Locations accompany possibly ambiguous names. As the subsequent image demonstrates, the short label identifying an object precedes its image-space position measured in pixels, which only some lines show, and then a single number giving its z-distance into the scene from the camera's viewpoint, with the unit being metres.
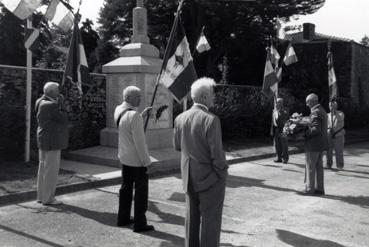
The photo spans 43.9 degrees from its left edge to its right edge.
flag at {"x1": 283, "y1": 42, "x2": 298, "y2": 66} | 14.82
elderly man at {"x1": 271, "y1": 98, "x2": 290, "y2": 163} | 12.71
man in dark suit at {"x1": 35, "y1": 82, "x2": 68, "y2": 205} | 7.13
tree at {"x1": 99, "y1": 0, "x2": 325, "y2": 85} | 29.36
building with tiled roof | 29.94
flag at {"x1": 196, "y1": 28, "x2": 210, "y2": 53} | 13.63
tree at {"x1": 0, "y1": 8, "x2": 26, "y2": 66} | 35.00
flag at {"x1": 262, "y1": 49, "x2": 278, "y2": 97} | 13.40
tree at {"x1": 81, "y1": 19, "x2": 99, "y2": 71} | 39.84
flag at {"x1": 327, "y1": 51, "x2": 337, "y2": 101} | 13.10
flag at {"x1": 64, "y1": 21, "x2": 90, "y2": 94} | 8.62
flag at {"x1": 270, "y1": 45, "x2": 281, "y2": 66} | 14.51
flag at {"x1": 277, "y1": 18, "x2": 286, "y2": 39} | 14.84
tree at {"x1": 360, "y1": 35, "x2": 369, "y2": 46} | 96.59
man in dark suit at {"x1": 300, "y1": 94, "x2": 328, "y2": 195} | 8.36
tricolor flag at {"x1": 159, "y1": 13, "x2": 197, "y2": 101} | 7.52
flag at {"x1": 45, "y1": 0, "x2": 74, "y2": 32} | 9.02
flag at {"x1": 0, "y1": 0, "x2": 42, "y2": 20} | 8.69
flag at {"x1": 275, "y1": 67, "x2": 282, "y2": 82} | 14.76
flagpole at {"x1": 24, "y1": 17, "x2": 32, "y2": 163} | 10.77
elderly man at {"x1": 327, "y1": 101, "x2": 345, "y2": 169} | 12.04
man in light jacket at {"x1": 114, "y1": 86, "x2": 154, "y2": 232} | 5.99
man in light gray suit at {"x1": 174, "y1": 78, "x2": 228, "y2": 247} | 4.48
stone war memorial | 11.62
